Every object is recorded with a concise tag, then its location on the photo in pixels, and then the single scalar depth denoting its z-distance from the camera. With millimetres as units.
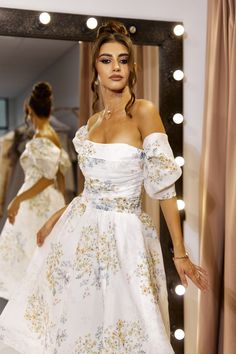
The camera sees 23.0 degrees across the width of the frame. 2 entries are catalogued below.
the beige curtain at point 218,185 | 1944
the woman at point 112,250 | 1553
